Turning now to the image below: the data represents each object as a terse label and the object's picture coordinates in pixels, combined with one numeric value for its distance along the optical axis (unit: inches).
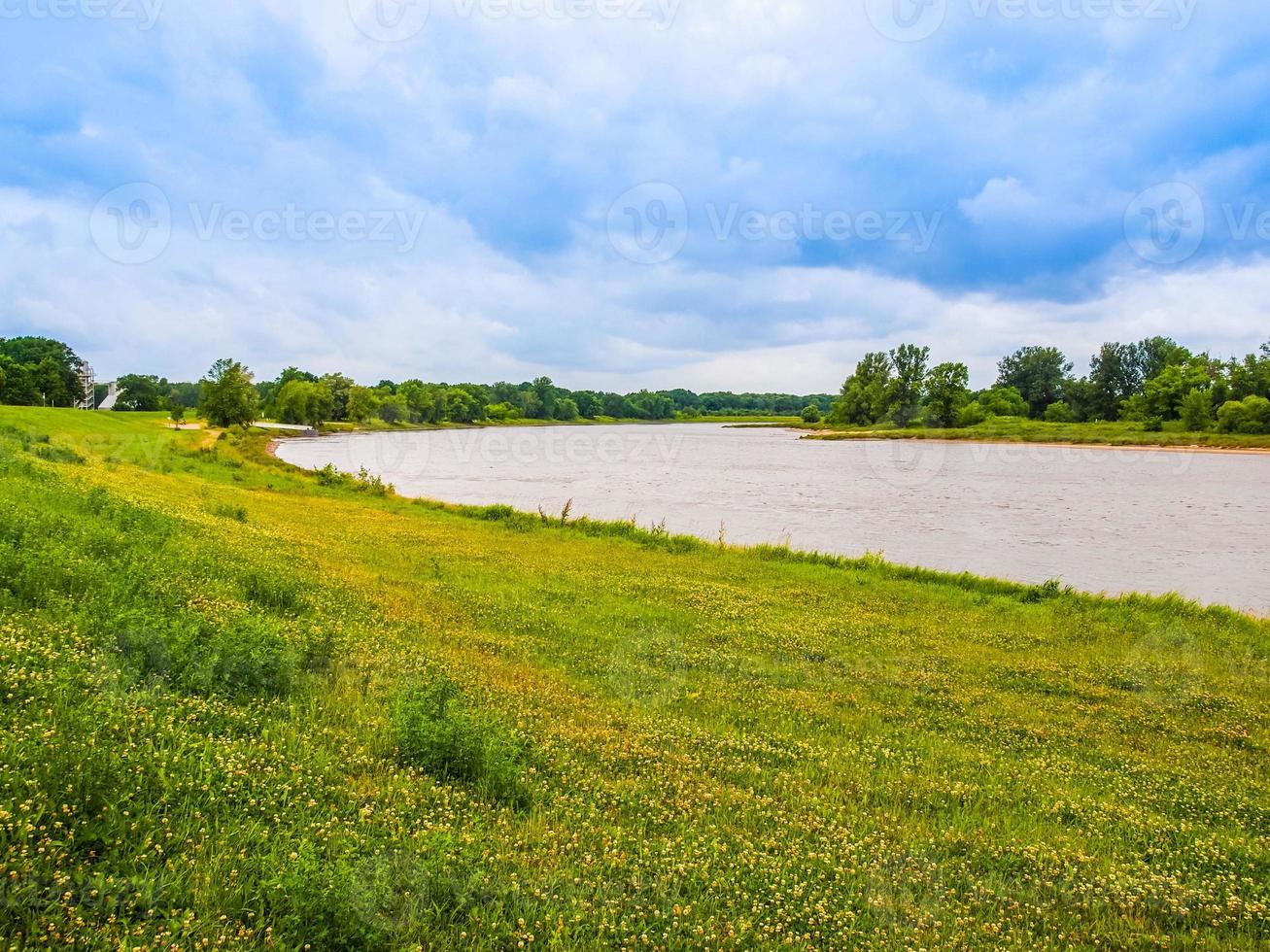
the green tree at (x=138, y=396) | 5748.0
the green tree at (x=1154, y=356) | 6008.9
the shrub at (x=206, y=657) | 250.2
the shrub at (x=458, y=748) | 237.9
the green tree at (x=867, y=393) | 7253.9
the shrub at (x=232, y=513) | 825.8
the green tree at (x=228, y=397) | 3941.9
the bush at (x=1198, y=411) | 4722.0
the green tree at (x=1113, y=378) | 5979.3
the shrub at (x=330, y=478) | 1718.8
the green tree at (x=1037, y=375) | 6628.9
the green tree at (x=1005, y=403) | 6446.9
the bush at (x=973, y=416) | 6264.8
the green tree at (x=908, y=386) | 7007.9
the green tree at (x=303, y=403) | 6373.0
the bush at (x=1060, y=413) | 6122.1
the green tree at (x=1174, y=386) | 5049.2
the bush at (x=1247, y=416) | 4357.8
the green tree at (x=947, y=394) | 6574.8
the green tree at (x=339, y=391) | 7180.1
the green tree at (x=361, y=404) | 7258.9
